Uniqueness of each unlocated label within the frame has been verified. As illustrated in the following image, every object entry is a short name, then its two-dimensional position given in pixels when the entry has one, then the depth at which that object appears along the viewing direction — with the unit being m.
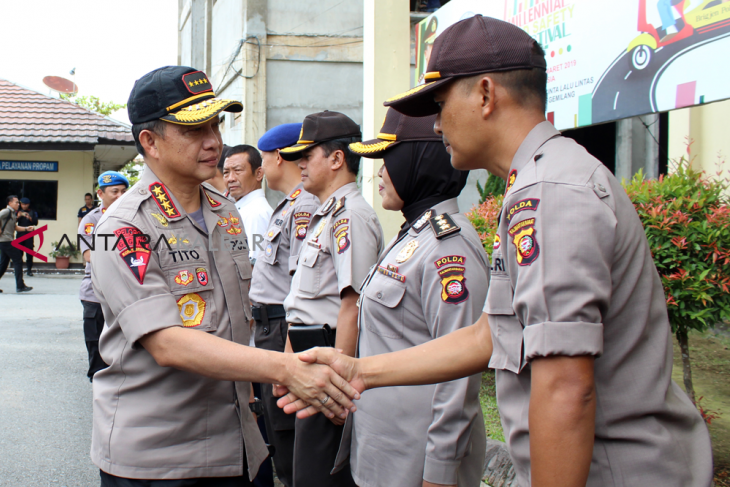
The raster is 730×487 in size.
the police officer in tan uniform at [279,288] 3.18
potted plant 15.93
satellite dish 18.11
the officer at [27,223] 14.19
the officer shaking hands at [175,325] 1.85
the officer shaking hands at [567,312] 1.12
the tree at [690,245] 3.09
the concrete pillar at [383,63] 6.07
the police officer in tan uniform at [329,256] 2.55
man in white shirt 4.75
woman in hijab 1.94
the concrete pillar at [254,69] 12.96
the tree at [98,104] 35.03
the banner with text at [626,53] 3.27
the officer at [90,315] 5.17
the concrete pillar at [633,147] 7.64
